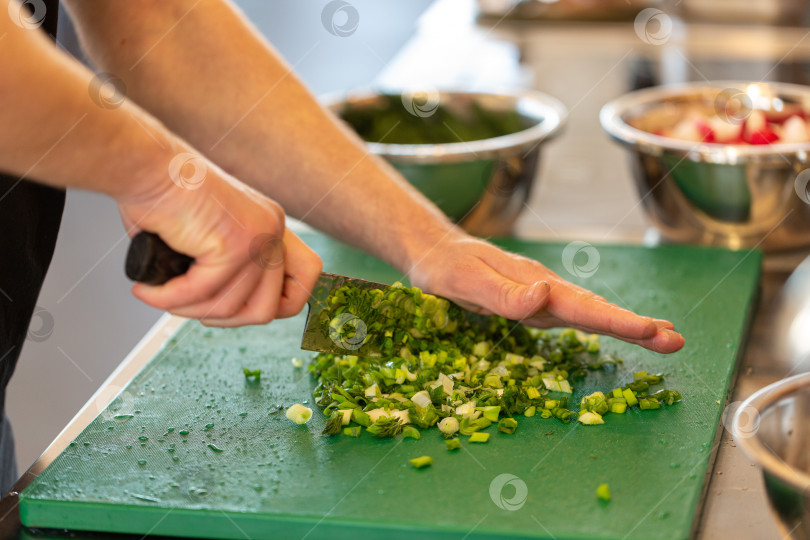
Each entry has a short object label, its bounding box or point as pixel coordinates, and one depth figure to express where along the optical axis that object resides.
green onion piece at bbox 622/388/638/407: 1.16
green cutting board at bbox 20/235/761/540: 1.07
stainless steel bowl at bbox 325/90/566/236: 1.40
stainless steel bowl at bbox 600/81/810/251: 1.34
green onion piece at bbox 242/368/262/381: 1.22
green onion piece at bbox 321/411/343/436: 1.15
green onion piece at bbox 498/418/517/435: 1.14
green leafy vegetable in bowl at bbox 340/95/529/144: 1.55
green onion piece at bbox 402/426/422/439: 1.14
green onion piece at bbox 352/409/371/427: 1.15
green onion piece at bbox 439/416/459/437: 1.14
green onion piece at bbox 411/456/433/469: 1.11
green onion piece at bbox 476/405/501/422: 1.15
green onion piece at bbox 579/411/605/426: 1.14
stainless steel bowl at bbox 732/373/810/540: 0.99
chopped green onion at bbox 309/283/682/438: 1.15
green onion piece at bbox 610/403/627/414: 1.15
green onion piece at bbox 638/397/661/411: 1.15
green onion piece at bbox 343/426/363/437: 1.14
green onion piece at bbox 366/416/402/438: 1.14
